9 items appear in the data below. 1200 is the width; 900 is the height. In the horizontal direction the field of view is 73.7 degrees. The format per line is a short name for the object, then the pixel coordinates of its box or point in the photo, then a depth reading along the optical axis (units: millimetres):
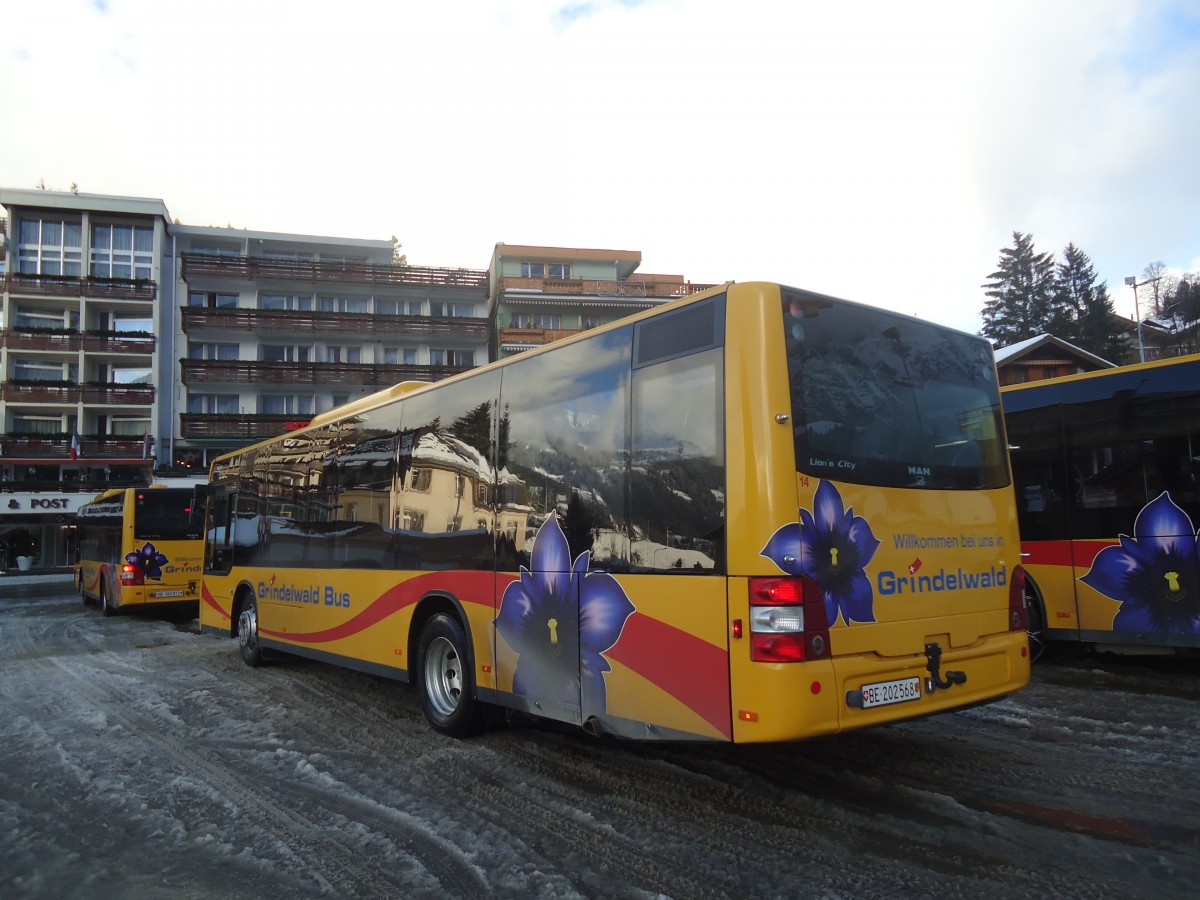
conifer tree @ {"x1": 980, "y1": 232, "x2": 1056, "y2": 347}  65438
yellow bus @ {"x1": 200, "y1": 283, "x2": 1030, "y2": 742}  4043
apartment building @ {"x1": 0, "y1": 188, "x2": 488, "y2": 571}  40906
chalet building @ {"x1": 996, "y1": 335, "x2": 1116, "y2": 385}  37375
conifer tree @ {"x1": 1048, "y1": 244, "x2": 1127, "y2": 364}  60625
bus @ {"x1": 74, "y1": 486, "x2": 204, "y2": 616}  16422
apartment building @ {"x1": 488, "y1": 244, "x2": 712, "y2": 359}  44062
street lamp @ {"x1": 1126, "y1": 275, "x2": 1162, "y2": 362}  55562
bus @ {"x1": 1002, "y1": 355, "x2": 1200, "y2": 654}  7531
